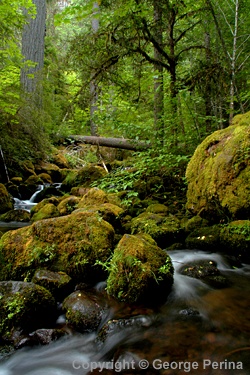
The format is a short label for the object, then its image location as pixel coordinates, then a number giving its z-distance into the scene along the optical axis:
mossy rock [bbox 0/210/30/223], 7.02
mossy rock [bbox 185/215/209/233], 5.24
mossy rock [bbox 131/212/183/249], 4.93
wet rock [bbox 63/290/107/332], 2.78
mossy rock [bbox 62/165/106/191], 9.69
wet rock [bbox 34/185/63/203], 9.41
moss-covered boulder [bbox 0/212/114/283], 3.61
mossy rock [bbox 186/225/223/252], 4.70
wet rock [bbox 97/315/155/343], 2.67
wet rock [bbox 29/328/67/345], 2.57
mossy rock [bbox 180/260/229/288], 3.69
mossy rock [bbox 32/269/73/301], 3.20
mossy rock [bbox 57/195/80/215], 6.58
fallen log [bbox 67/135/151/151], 7.57
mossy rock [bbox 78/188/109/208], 6.36
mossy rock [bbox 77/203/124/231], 5.28
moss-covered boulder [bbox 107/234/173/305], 3.10
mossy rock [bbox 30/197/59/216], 7.02
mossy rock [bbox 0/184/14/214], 8.02
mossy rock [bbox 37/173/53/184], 11.58
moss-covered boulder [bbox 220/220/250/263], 4.32
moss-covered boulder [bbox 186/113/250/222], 4.45
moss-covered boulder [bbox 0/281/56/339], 2.57
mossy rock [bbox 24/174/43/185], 10.81
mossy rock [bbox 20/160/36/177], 11.45
